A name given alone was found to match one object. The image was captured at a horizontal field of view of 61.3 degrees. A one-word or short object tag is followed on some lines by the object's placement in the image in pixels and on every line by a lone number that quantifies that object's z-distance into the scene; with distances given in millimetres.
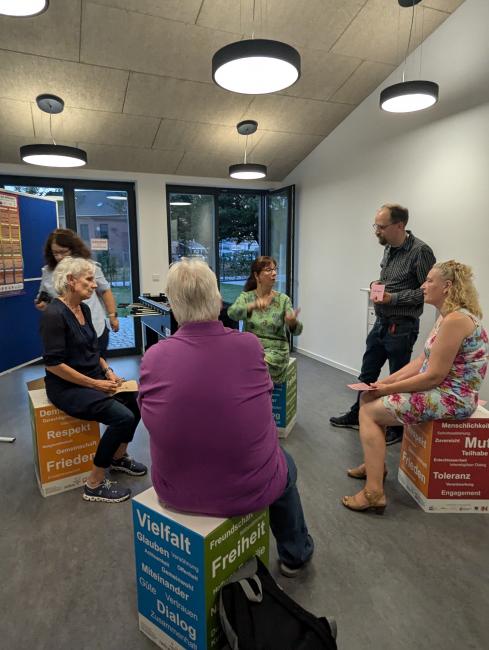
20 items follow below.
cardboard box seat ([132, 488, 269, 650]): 1260
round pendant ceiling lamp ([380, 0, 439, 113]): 2652
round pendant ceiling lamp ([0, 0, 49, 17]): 1748
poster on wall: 3180
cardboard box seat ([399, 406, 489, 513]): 2074
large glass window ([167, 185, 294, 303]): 5570
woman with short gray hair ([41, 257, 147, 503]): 2139
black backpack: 1126
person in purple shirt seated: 1216
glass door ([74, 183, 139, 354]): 5176
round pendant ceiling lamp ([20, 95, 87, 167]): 3174
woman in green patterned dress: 2896
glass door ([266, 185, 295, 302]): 5402
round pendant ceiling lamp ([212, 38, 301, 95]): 1818
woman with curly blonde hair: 1989
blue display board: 3396
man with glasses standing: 2766
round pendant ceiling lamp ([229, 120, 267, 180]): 4134
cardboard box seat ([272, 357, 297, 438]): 2934
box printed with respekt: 2230
